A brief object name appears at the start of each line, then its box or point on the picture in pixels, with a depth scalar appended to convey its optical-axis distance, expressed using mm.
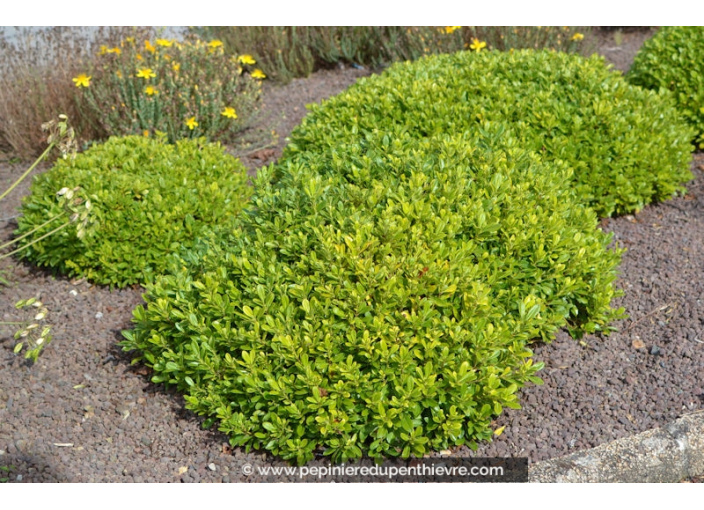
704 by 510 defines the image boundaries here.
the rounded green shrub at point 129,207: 4145
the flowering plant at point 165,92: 5508
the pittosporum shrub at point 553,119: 4457
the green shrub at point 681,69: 5288
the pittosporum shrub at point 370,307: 2932
